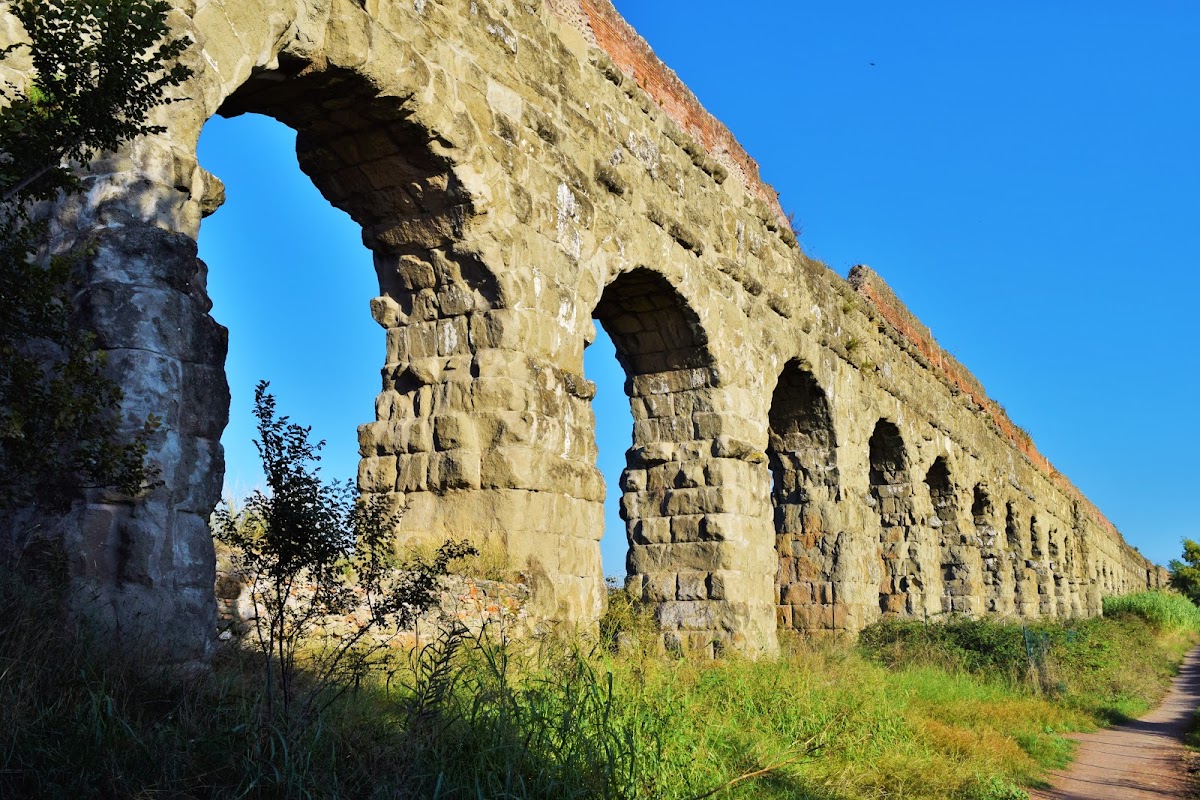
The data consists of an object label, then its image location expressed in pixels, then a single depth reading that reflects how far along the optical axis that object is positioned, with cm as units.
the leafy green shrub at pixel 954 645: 1089
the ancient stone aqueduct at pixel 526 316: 427
